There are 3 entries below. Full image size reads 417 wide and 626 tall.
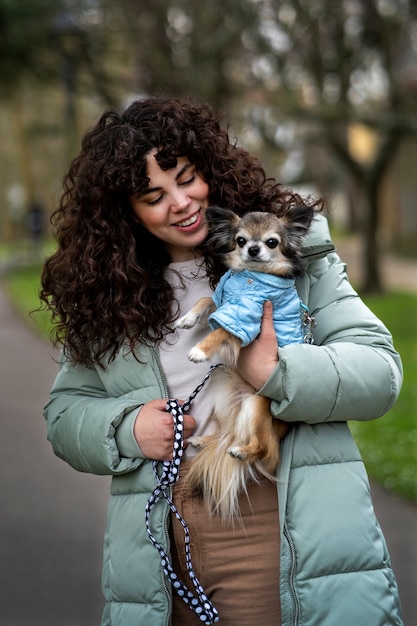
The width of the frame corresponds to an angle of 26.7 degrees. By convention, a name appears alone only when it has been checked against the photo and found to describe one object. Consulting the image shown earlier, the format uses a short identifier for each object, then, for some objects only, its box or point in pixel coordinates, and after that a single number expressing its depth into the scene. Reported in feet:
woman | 8.14
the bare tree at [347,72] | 47.57
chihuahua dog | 8.48
